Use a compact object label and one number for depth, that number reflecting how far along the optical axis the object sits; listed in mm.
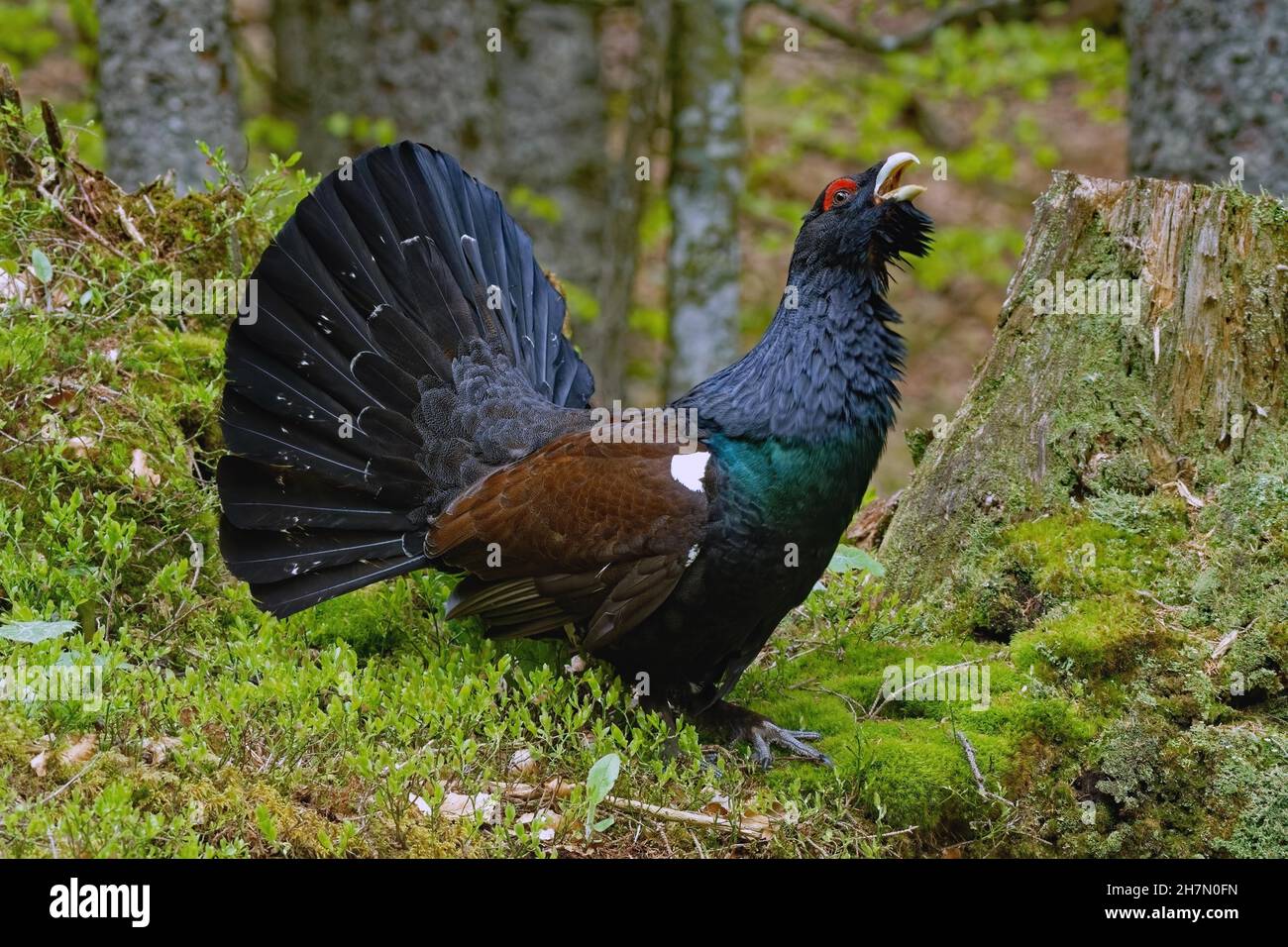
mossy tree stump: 4781
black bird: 4055
